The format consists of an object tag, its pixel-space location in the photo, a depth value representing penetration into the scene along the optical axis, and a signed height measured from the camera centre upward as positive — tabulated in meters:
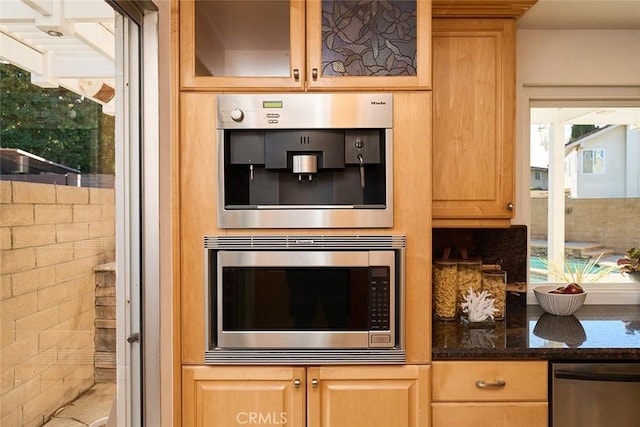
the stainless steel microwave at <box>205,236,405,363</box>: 1.67 -0.33
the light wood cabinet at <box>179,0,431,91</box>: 1.67 +0.59
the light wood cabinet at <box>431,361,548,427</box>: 1.68 -0.68
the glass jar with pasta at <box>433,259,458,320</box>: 2.01 -0.35
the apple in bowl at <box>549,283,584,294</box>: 2.13 -0.38
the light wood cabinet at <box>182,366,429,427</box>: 1.67 -0.68
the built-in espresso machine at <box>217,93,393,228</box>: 1.67 +0.17
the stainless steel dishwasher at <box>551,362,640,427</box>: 1.66 -0.66
